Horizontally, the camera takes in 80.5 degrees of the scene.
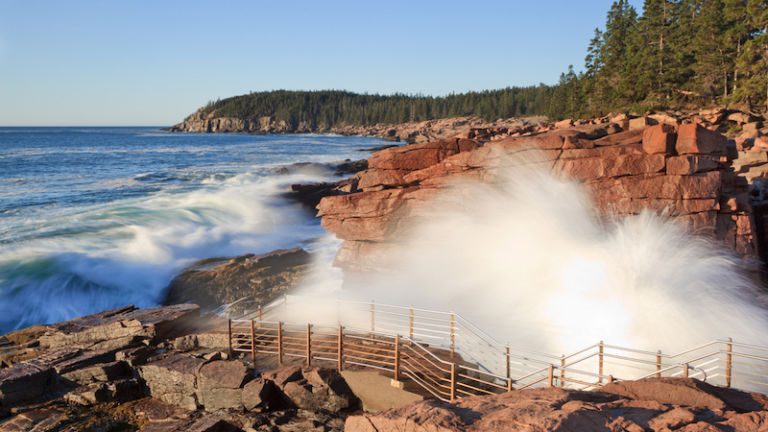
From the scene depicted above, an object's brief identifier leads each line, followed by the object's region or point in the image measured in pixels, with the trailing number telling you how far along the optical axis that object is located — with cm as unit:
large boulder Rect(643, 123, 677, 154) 1502
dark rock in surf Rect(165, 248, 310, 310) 2122
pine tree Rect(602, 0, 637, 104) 5975
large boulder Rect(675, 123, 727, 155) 1495
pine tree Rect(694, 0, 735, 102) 4972
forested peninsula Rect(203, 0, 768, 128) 4412
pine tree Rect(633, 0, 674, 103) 5438
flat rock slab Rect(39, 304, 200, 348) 1412
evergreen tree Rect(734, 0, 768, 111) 4106
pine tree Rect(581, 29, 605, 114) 7100
